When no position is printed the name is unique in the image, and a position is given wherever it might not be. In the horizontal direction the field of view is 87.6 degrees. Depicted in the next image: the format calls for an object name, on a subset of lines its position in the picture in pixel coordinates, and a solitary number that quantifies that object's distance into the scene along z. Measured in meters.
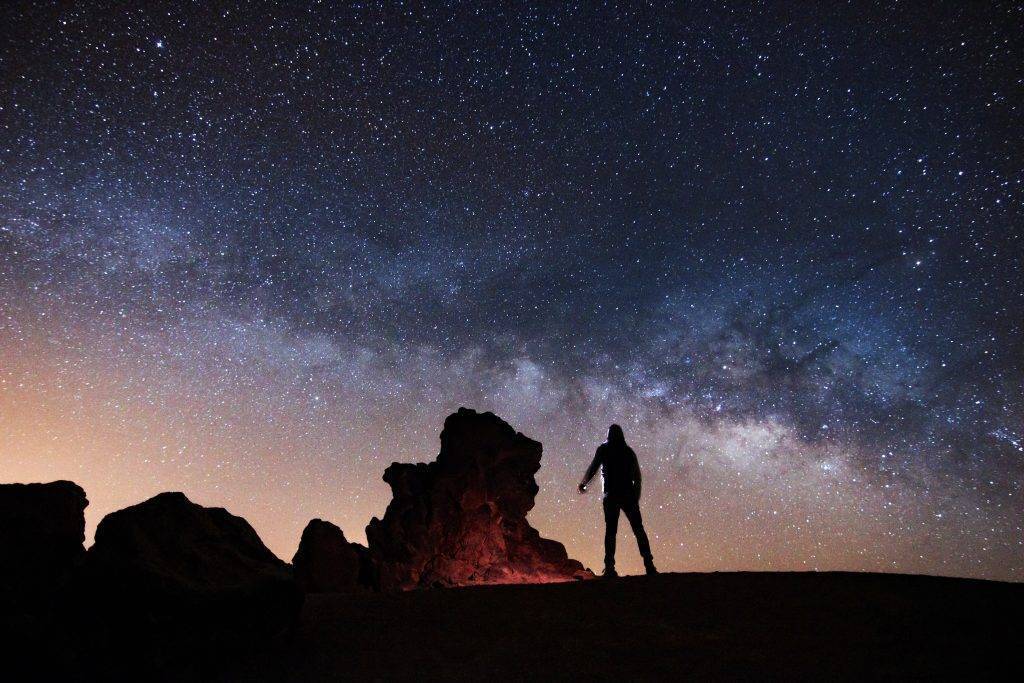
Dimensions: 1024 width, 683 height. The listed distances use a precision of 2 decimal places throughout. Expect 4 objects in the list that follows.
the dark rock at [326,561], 14.02
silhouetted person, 8.48
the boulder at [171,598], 4.14
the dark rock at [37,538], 4.58
